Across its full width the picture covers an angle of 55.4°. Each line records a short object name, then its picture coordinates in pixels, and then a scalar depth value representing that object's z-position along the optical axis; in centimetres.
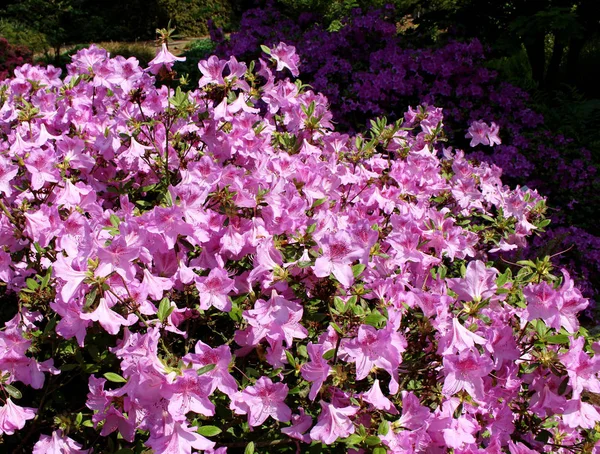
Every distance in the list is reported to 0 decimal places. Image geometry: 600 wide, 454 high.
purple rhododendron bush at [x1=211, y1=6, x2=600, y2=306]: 446
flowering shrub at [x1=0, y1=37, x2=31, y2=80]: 816
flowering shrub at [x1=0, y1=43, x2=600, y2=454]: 130
